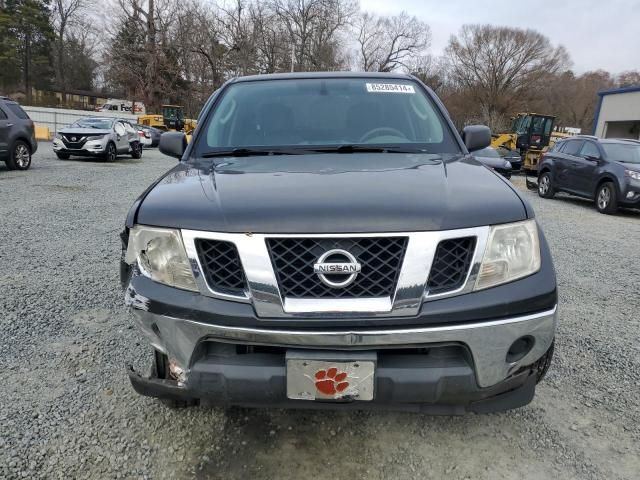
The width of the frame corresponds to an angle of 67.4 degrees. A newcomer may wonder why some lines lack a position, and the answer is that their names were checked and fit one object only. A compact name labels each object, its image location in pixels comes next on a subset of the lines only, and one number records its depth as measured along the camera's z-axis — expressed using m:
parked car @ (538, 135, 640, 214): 9.61
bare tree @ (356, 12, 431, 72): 61.41
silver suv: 15.98
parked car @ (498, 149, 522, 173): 19.34
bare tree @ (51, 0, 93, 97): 56.12
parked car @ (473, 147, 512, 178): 12.95
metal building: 29.00
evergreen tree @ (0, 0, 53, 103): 52.09
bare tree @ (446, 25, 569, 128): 57.00
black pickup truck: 1.67
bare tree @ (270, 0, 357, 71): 49.62
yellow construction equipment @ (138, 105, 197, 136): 34.56
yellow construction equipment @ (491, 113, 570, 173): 23.95
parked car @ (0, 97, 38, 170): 11.31
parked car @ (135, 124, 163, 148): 25.76
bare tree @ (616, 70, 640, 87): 60.83
